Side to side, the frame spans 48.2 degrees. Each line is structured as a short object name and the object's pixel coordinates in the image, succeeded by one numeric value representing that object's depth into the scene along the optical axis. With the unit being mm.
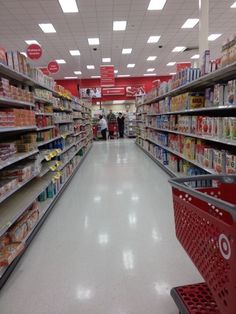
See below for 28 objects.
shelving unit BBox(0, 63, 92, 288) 2596
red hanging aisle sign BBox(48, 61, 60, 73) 10135
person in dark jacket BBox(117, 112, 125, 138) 17625
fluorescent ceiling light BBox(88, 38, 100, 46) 10334
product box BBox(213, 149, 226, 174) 3004
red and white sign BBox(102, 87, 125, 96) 18062
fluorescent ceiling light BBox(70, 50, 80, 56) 11844
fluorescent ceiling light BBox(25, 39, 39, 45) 10102
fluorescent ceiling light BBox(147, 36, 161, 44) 10422
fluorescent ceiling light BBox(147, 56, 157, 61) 13630
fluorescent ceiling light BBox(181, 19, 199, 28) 8766
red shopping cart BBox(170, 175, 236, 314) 1054
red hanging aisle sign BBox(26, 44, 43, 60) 7602
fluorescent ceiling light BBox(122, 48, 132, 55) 12051
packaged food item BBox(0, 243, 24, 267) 2227
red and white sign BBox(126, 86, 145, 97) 18117
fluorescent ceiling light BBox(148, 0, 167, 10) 7231
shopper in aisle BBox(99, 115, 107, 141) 16394
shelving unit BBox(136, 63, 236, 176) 3175
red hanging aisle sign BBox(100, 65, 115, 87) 13117
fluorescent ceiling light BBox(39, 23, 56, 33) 8548
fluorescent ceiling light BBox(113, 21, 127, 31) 8664
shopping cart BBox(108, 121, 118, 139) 17700
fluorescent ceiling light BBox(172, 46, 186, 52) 12050
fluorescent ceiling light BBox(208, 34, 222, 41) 10606
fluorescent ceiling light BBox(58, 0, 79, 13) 6934
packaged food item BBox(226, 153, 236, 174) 2743
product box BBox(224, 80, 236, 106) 2668
